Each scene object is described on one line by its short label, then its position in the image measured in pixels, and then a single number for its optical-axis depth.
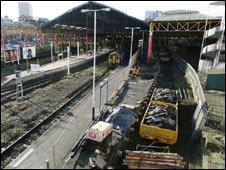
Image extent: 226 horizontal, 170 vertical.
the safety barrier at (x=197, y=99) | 20.05
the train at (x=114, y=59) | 54.32
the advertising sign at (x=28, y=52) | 45.16
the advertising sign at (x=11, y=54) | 42.44
